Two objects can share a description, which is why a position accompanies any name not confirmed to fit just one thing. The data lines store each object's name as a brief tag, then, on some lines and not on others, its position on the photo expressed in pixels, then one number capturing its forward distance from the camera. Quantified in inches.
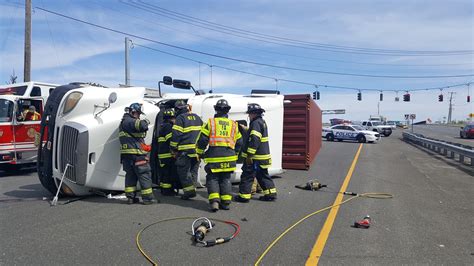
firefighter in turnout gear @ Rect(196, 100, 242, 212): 258.4
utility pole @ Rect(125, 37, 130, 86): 775.7
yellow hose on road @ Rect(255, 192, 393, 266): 176.0
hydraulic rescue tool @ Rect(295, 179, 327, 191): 341.7
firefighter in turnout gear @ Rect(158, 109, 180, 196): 293.3
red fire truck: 424.2
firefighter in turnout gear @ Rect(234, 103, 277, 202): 282.8
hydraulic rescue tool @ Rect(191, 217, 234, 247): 185.0
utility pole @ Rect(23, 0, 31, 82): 714.2
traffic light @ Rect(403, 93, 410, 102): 1764.3
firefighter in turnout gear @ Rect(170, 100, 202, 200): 277.4
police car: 1234.6
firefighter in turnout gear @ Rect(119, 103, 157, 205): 265.9
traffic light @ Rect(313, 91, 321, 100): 1728.8
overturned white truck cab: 271.0
